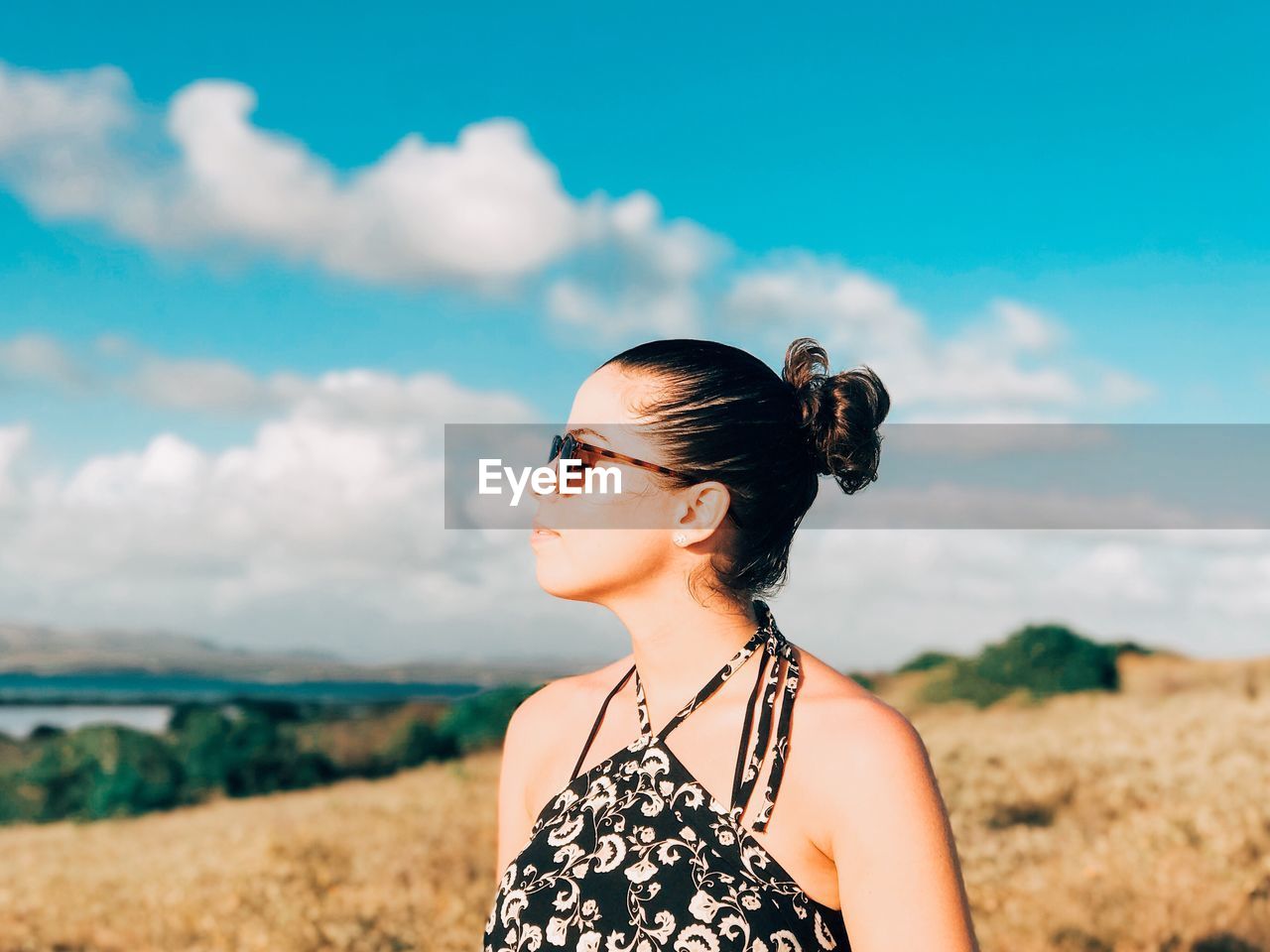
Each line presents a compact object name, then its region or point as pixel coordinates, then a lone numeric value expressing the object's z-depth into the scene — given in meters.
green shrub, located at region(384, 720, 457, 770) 15.91
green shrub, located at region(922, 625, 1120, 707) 21.66
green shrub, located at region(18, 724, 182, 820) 14.17
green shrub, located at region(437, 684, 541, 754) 16.06
